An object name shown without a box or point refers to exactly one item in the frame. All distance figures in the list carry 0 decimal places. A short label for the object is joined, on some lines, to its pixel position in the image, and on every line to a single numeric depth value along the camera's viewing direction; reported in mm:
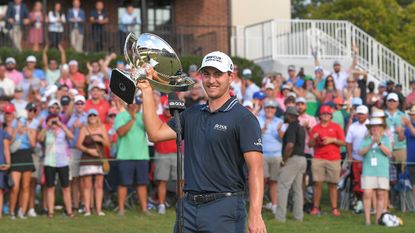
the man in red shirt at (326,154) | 16469
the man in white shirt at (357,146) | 16797
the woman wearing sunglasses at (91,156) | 15820
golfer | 7414
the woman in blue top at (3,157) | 15310
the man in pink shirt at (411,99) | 19748
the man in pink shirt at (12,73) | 19031
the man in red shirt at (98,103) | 17141
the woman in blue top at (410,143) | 17172
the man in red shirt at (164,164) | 16484
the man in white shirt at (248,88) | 19812
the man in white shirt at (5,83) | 18453
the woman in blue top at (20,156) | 15430
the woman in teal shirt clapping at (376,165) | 15211
